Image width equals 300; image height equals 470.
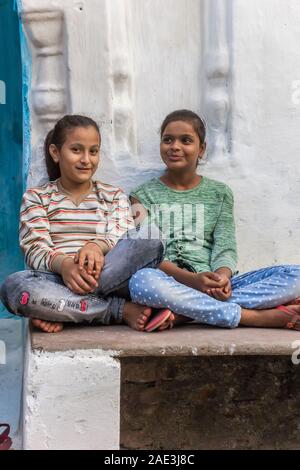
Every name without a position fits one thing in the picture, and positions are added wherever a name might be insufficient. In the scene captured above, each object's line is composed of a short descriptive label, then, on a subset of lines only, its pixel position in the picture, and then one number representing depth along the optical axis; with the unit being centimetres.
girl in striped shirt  285
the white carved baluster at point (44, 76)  347
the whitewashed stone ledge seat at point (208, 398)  328
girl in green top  291
